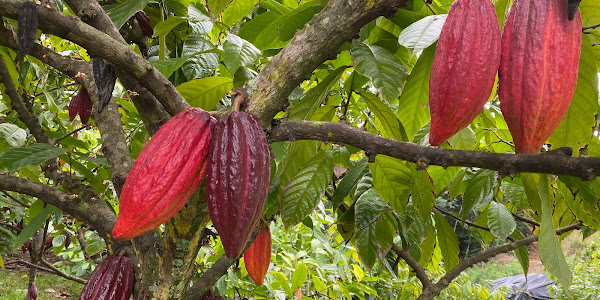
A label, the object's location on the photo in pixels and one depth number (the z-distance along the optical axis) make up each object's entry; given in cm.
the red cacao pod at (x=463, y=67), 57
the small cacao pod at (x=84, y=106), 149
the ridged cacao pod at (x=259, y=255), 137
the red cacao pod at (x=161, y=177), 61
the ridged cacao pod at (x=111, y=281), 96
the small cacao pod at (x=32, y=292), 229
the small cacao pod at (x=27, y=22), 57
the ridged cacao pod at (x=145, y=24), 138
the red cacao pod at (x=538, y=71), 55
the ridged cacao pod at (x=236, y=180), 60
